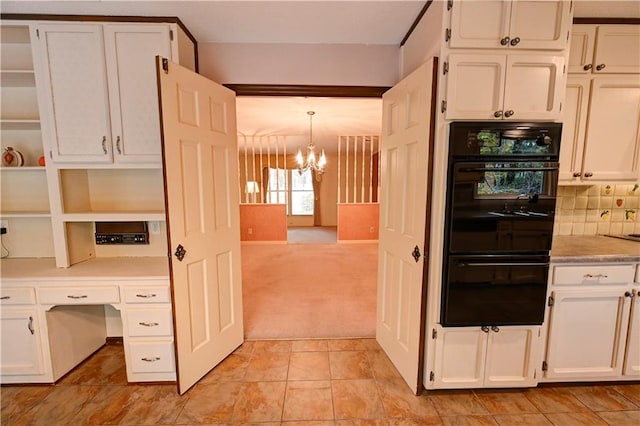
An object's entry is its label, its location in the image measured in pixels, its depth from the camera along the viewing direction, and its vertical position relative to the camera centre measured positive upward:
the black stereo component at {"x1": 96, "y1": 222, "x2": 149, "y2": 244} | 2.15 -0.38
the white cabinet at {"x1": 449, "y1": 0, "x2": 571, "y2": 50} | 1.46 +0.89
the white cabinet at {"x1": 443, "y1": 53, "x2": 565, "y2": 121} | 1.50 +0.57
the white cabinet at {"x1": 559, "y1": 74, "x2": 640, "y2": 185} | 1.84 +0.39
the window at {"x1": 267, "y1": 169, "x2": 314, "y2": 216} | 8.99 -0.26
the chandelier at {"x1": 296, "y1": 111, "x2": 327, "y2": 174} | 4.81 +0.45
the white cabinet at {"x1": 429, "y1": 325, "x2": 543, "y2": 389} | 1.70 -1.10
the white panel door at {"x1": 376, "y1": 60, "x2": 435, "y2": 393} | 1.64 -0.21
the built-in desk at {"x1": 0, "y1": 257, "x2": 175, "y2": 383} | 1.78 -0.87
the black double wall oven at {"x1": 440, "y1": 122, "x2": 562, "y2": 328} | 1.54 -0.20
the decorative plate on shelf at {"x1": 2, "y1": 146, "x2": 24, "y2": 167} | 1.98 +0.20
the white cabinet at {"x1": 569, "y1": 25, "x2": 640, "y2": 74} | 1.80 +0.92
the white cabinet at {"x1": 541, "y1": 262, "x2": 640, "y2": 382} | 1.74 -0.90
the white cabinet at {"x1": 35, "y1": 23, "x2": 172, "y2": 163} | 1.77 +0.64
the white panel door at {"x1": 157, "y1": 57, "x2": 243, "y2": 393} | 1.63 -0.21
